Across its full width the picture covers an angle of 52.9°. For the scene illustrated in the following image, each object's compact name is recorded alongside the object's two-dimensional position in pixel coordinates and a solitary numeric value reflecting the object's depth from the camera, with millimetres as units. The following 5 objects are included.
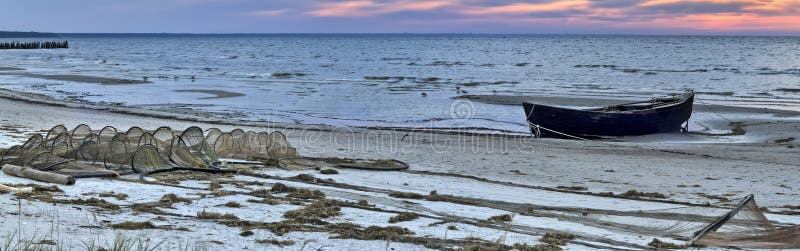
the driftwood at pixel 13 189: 8588
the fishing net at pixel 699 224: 7242
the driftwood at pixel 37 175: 9445
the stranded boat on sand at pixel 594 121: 19047
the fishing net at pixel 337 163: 12273
